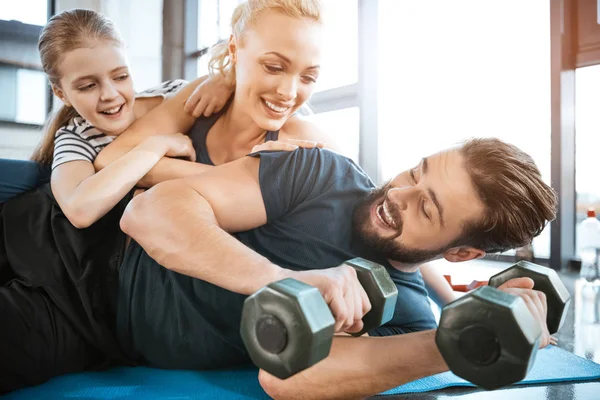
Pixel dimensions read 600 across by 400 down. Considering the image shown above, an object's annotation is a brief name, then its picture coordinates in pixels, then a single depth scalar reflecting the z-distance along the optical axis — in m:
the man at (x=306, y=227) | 1.01
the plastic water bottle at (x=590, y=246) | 2.44
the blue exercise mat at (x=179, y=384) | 1.05
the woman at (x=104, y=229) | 1.17
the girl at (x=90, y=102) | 1.36
